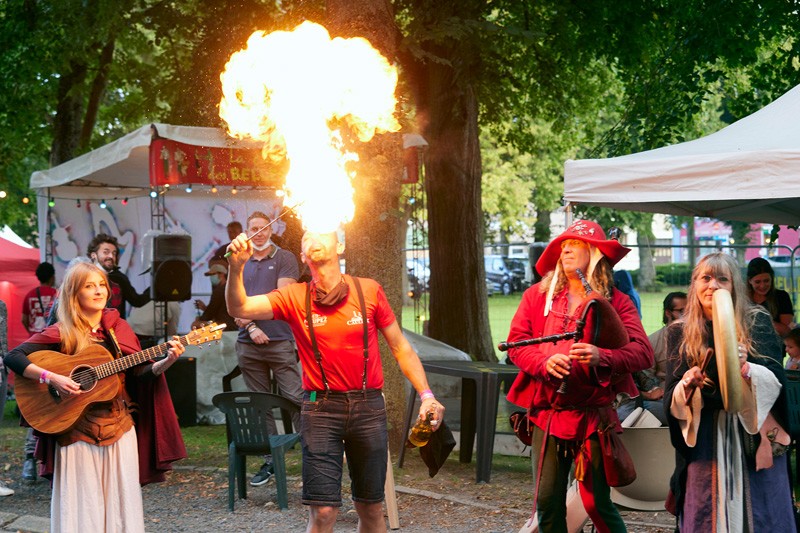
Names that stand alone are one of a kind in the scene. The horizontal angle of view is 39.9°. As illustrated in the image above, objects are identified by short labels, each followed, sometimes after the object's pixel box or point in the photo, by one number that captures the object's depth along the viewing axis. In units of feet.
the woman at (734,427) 17.37
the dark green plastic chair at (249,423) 28.12
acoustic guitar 20.90
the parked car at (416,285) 51.55
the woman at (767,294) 32.37
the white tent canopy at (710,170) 23.54
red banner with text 41.27
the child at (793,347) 28.58
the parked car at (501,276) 105.70
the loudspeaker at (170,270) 43.29
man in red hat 18.51
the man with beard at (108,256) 34.14
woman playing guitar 20.88
